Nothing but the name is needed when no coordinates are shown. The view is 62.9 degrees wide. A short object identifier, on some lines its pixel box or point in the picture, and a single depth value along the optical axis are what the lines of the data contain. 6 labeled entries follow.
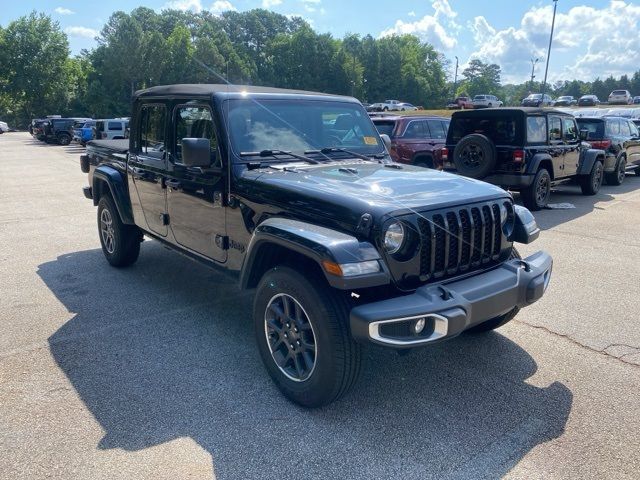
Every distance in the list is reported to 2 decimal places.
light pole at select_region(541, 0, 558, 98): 46.63
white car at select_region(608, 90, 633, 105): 54.44
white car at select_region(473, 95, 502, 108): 53.30
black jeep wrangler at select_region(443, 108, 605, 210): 9.09
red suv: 11.80
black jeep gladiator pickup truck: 2.83
